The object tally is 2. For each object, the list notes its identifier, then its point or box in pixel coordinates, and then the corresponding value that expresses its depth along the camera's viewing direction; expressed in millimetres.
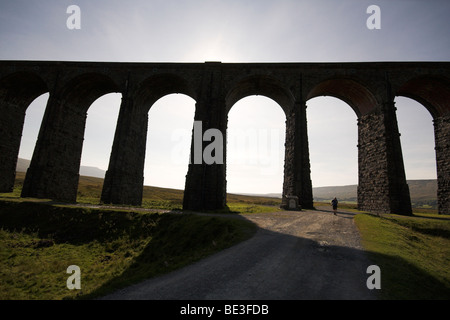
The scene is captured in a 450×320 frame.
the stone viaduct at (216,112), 21609
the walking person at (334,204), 18166
